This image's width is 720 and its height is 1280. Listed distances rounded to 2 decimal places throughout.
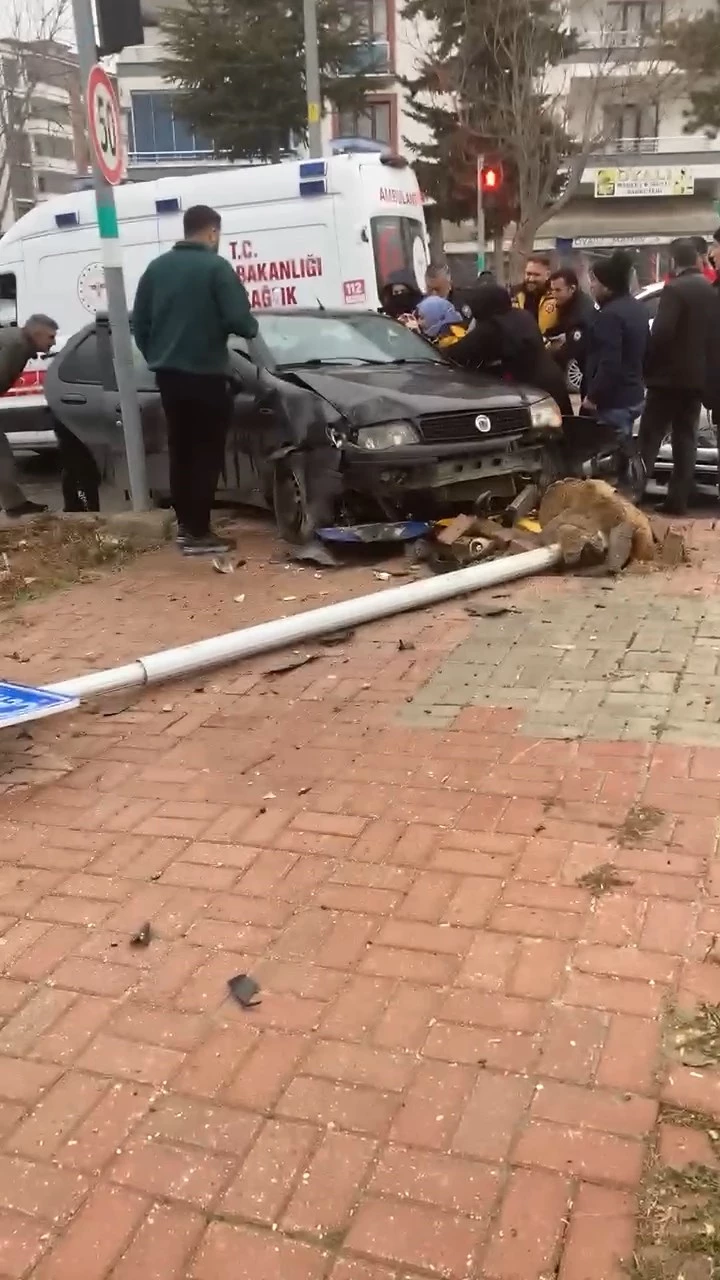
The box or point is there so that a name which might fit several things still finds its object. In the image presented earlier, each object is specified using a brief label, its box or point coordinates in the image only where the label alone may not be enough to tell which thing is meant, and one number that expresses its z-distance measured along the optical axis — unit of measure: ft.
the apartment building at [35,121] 105.29
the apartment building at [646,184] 131.23
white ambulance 41.06
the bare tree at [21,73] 99.09
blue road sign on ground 13.12
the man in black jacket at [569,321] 28.71
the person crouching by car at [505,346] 25.50
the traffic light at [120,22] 23.26
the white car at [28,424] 38.04
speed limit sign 23.67
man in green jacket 21.94
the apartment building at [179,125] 127.24
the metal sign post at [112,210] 23.70
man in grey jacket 28.25
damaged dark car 22.03
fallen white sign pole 15.39
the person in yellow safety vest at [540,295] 29.58
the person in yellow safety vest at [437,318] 35.50
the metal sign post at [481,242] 87.35
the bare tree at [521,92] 95.50
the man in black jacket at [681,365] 24.94
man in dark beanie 25.32
